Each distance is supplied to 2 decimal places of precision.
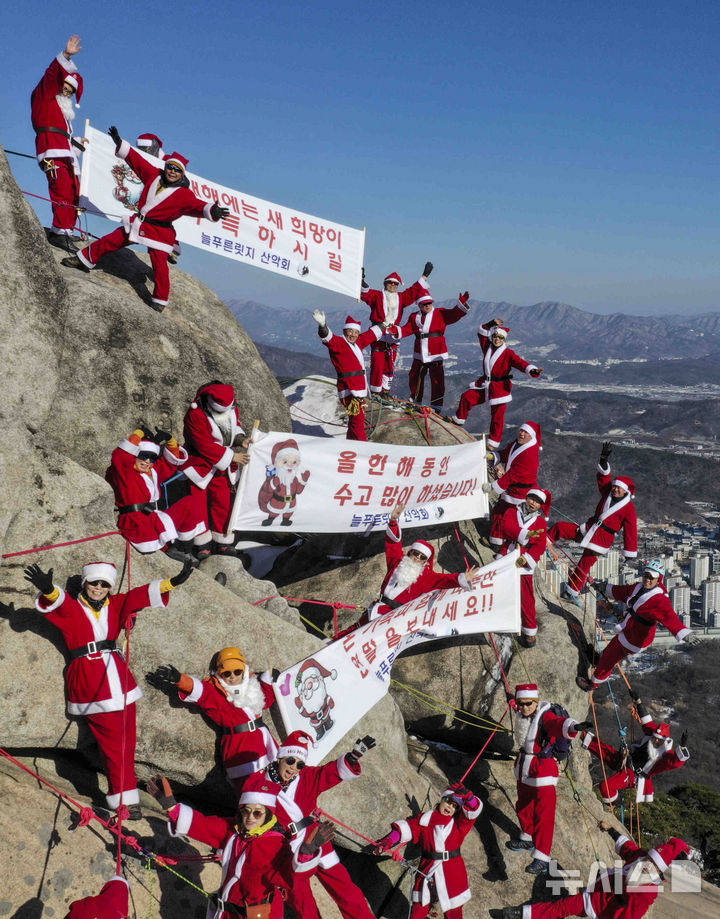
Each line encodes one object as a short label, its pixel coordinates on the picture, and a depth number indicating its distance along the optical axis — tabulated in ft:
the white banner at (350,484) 34.78
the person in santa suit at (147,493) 29.45
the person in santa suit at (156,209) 37.11
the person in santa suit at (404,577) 34.58
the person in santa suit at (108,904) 18.02
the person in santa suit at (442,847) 28.04
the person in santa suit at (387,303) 52.65
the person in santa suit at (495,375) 49.08
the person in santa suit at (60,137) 37.42
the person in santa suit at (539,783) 32.07
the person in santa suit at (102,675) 23.84
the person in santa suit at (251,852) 21.21
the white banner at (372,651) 28.27
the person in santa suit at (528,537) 40.81
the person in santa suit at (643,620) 39.83
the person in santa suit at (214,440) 33.81
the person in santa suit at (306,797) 22.24
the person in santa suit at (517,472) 43.70
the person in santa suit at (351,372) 46.79
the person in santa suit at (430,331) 53.31
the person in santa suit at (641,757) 40.21
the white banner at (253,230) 41.63
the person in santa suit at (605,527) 45.44
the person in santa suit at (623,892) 28.71
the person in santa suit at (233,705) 25.82
